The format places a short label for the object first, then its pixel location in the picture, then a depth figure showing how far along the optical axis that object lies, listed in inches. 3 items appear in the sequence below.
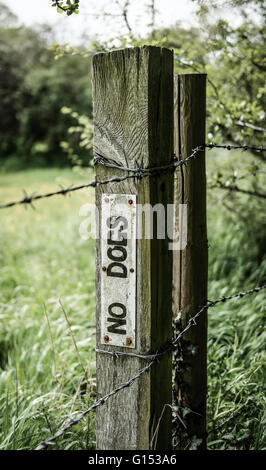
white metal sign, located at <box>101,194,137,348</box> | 74.8
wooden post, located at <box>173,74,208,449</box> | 83.0
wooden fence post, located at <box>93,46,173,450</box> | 73.9
